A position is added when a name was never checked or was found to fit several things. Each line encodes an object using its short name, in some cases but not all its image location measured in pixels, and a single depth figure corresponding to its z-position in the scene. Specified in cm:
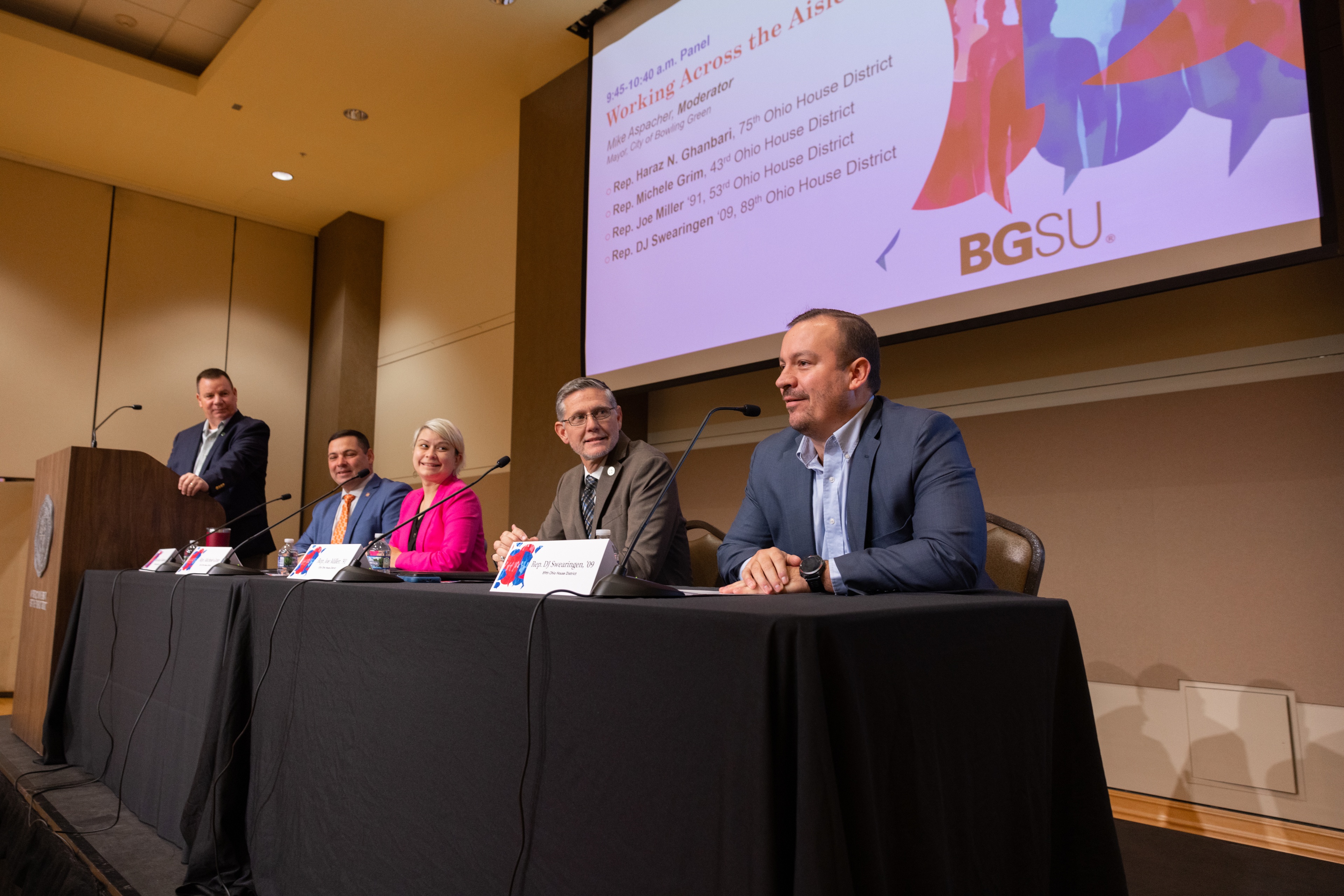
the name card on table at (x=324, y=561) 157
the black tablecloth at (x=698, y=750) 74
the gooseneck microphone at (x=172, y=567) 218
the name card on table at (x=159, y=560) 223
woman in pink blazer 240
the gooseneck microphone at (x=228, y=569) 186
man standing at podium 306
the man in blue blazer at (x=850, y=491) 123
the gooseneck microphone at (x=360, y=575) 147
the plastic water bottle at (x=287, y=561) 199
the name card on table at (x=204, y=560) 194
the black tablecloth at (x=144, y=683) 167
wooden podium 247
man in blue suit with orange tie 267
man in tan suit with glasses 200
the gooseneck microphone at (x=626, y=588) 98
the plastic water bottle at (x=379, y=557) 181
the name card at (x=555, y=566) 106
